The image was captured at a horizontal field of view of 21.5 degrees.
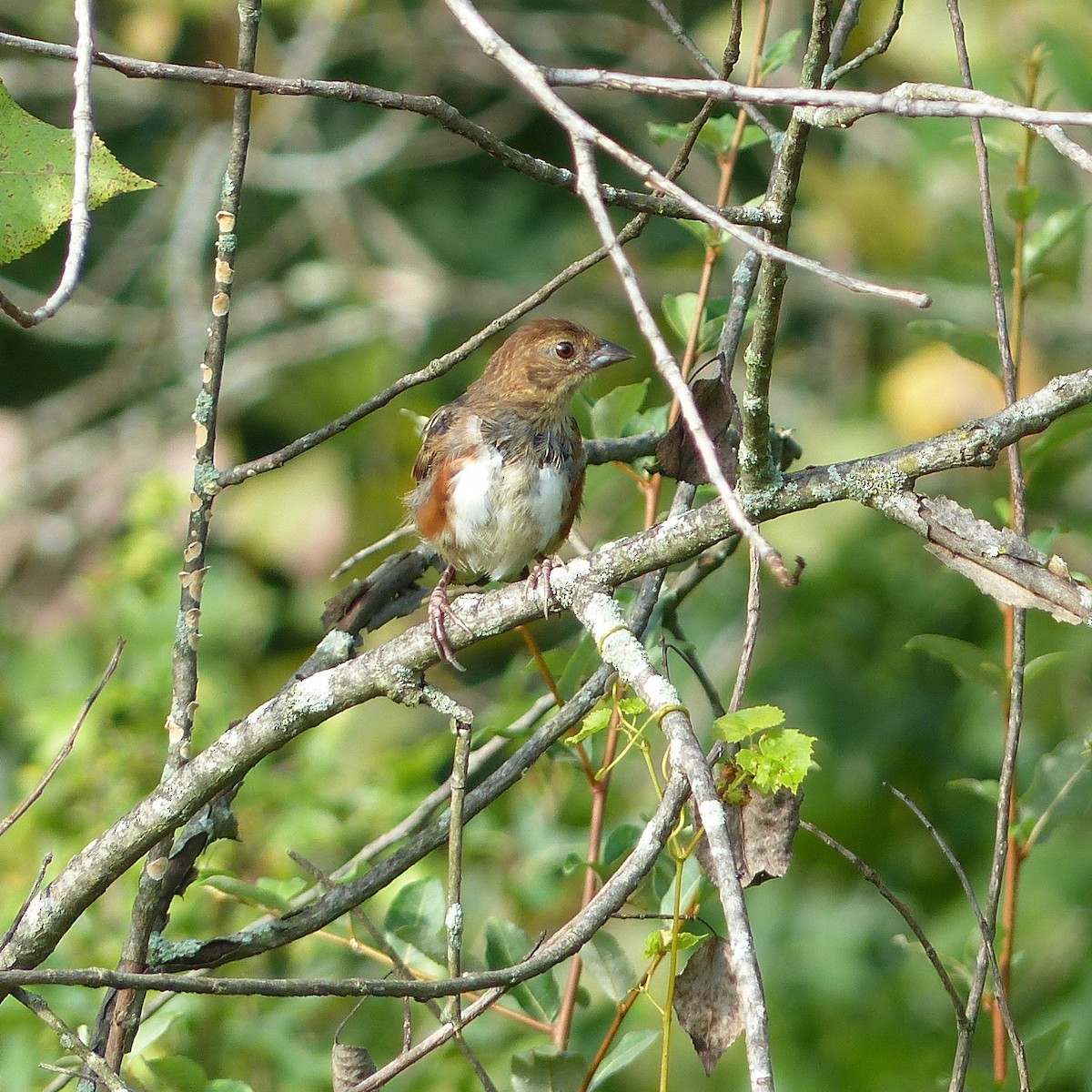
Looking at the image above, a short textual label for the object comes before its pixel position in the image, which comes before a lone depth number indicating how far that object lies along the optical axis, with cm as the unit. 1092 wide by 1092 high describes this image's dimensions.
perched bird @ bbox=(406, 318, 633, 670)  686
